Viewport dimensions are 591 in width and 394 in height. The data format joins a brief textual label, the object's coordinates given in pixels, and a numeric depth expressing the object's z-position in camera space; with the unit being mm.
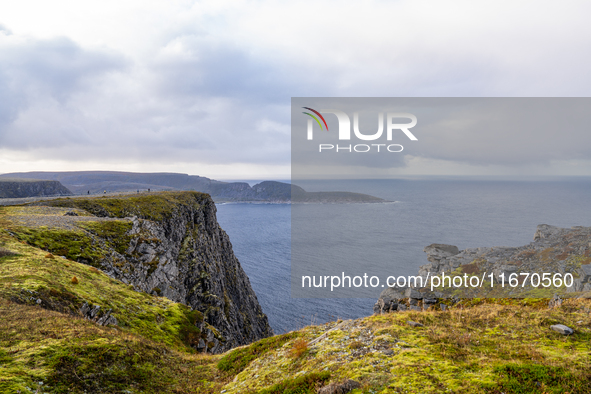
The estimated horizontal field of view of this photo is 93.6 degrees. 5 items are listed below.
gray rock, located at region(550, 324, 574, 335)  11784
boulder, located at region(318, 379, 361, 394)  8086
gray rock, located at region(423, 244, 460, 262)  84312
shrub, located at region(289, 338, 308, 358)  11712
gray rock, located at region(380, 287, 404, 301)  61262
